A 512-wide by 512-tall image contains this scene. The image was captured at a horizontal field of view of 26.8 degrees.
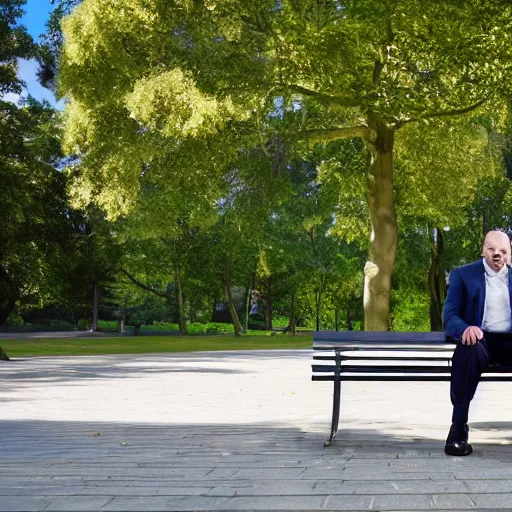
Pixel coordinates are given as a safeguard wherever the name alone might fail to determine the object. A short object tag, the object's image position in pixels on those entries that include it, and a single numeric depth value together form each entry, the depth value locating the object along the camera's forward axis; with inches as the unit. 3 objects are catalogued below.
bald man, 286.4
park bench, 313.9
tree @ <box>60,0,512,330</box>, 778.2
